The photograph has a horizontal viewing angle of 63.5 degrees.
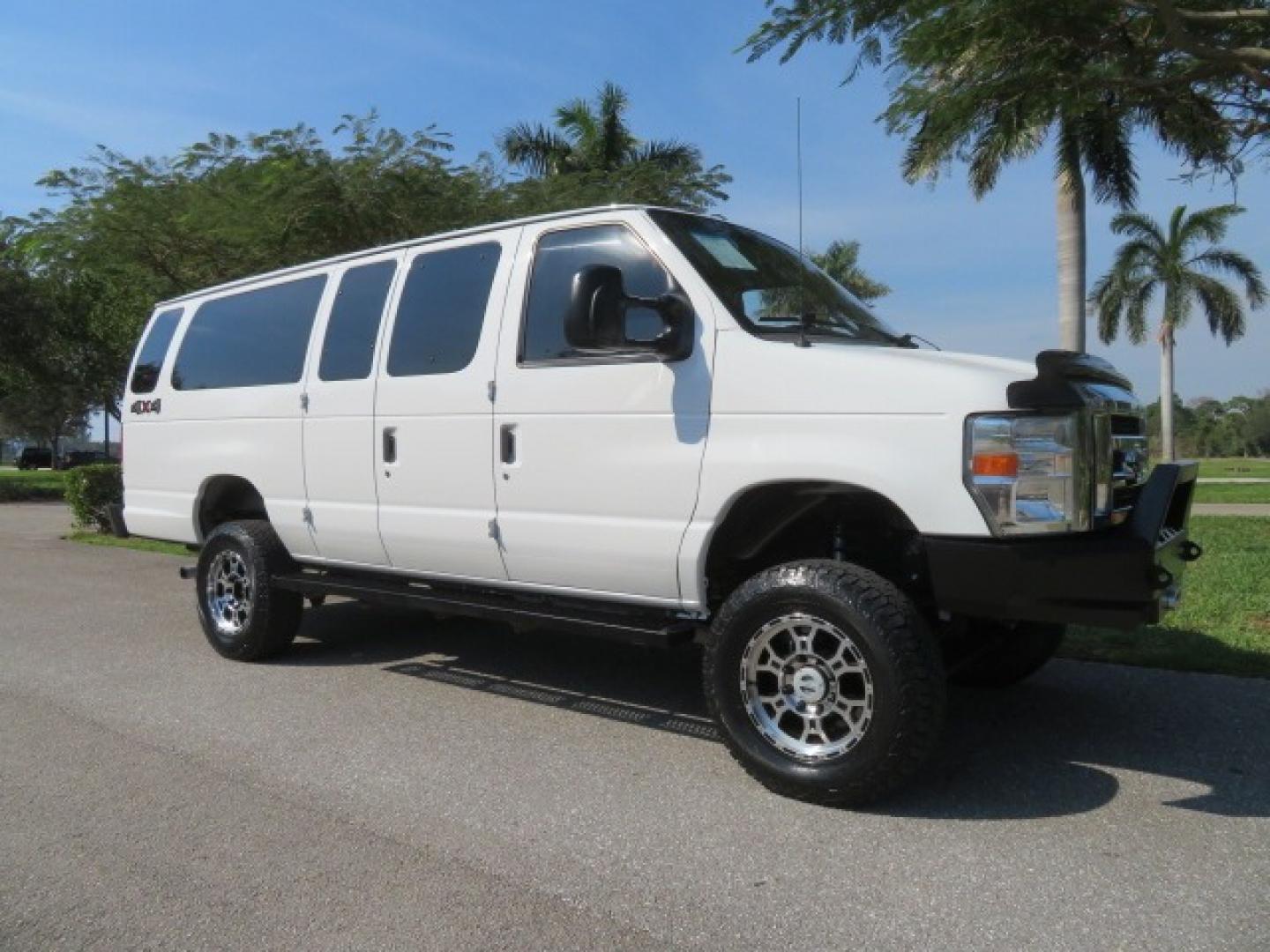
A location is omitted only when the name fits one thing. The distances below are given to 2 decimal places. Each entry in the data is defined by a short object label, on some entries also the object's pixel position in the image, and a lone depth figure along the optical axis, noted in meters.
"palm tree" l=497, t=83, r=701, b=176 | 23.66
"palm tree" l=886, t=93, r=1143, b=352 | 7.75
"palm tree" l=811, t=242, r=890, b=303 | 34.34
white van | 3.62
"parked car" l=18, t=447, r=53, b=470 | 65.06
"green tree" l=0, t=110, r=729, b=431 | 11.41
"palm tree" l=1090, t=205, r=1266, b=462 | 36.09
